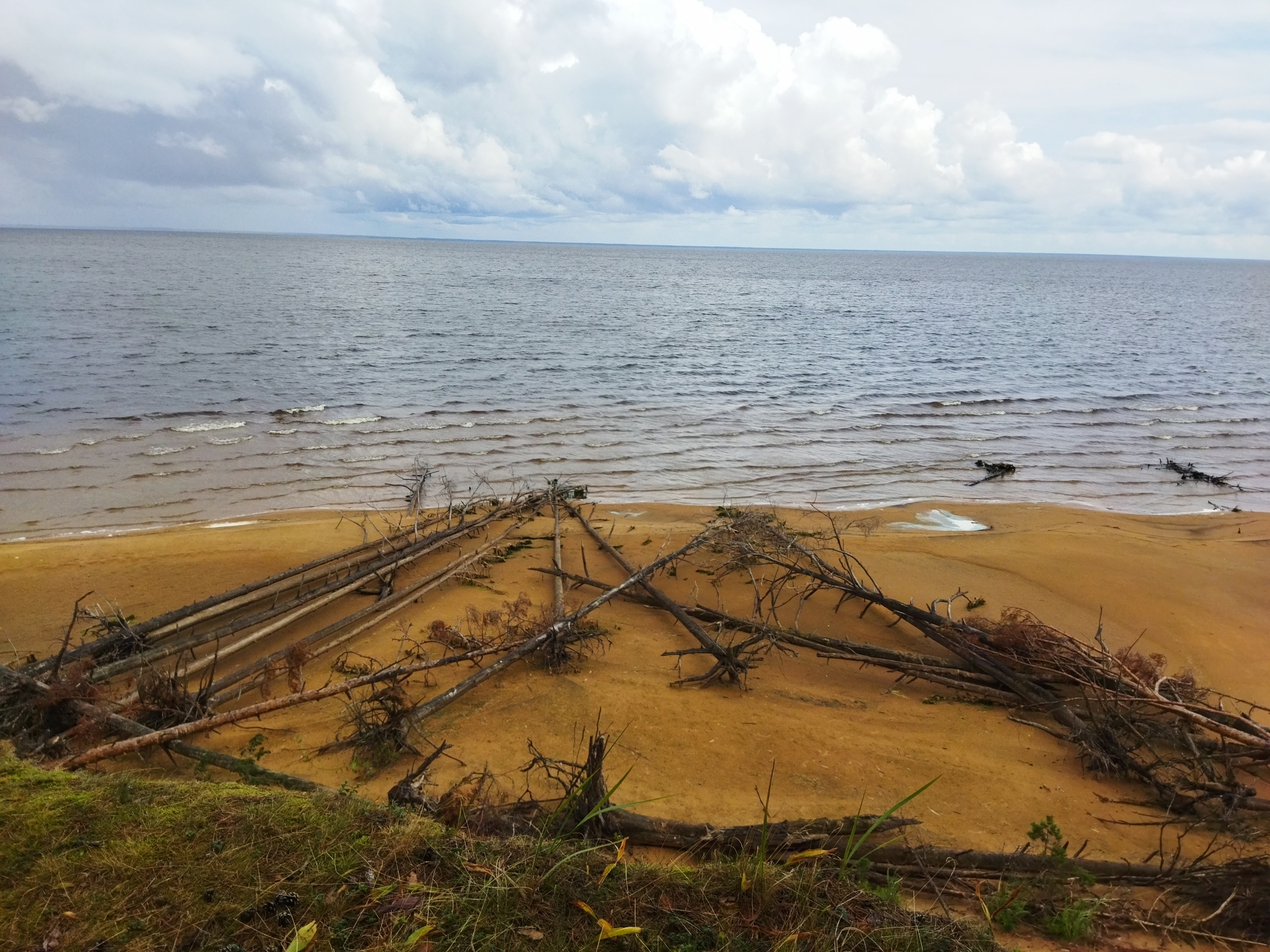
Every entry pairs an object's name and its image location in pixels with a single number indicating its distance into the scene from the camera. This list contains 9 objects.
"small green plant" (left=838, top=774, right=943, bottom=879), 2.73
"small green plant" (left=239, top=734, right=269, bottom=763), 4.51
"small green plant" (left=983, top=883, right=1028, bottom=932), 3.02
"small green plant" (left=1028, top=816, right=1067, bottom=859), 3.38
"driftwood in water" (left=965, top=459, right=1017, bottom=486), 15.05
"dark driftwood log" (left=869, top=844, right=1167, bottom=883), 3.42
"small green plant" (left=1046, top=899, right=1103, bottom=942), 3.00
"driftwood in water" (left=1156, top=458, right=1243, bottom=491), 14.62
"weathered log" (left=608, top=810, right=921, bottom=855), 3.36
